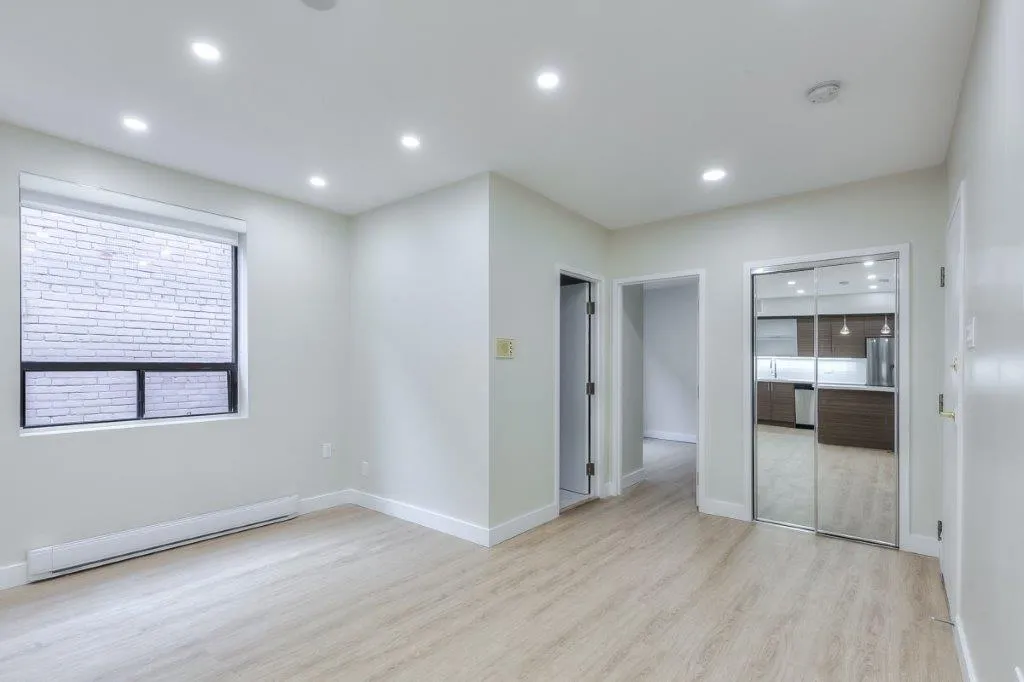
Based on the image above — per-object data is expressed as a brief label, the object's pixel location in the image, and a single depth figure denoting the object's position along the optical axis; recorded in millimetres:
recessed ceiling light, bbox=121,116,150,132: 2861
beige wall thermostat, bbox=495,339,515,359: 3643
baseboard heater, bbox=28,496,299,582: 2973
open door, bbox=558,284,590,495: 4766
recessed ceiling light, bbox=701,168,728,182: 3506
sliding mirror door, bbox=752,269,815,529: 3932
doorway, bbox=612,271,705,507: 4898
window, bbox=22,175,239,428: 3102
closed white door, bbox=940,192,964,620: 2400
